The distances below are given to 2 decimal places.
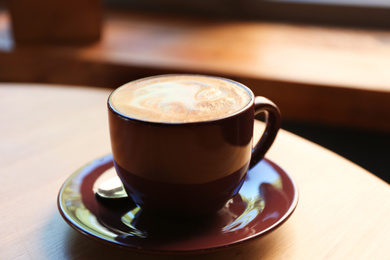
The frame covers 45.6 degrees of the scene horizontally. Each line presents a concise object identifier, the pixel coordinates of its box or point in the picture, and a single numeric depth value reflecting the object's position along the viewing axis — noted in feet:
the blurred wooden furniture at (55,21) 3.95
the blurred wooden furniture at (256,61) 2.97
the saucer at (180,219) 1.21
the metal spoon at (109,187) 1.45
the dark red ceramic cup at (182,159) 1.21
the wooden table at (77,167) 1.30
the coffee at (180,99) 1.26
